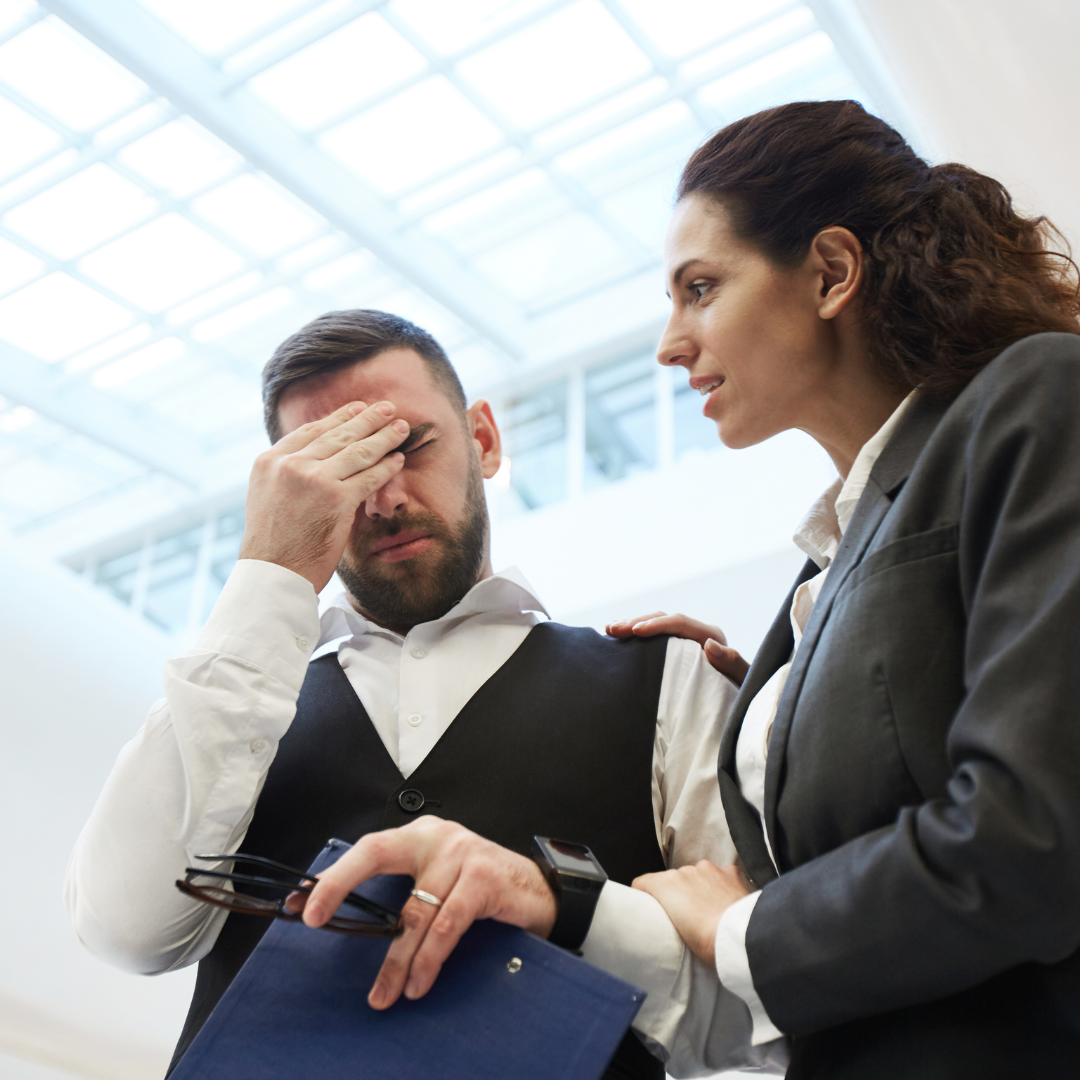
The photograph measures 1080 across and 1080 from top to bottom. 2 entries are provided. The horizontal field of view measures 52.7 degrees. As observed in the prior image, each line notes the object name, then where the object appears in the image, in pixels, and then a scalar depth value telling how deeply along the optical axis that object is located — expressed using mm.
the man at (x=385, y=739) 1449
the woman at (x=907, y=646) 949
